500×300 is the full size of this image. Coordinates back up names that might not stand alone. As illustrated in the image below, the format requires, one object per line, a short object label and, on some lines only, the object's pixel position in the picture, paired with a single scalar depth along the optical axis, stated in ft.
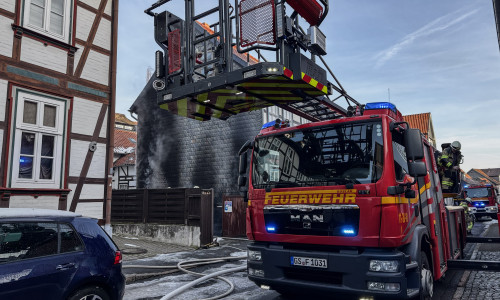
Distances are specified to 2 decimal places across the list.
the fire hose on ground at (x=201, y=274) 19.10
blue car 12.12
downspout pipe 33.17
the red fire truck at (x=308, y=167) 14.67
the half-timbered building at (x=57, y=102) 27.25
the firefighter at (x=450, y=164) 24.99
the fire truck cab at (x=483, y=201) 76.59
